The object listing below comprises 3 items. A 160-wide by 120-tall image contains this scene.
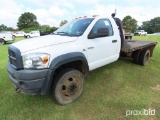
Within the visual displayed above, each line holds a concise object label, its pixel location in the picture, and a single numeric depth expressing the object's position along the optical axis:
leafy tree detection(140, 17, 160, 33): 95.35
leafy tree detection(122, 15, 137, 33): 77.69
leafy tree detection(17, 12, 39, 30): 82.85
